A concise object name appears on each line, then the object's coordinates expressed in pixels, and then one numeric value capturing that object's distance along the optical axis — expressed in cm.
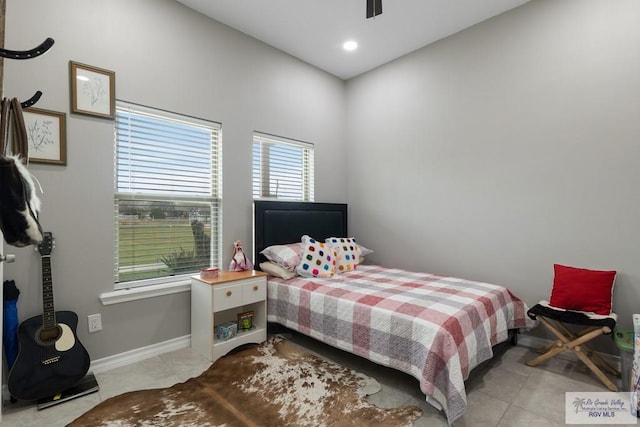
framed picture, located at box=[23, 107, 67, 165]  208
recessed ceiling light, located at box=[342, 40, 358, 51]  339
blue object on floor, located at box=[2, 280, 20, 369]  192
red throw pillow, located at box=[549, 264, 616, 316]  231
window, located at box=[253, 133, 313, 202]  343
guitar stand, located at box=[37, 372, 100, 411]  192
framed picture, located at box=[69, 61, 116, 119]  223
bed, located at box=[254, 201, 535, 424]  181
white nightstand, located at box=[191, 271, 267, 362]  253
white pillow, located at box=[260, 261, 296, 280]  298
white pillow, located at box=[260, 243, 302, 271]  302
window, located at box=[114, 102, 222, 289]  252
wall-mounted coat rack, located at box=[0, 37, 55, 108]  118
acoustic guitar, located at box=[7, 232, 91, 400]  186
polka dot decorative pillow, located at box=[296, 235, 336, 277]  300
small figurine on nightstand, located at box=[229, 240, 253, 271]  297
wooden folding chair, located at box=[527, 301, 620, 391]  212
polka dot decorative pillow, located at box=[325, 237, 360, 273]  334
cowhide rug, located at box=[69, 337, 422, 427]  179
